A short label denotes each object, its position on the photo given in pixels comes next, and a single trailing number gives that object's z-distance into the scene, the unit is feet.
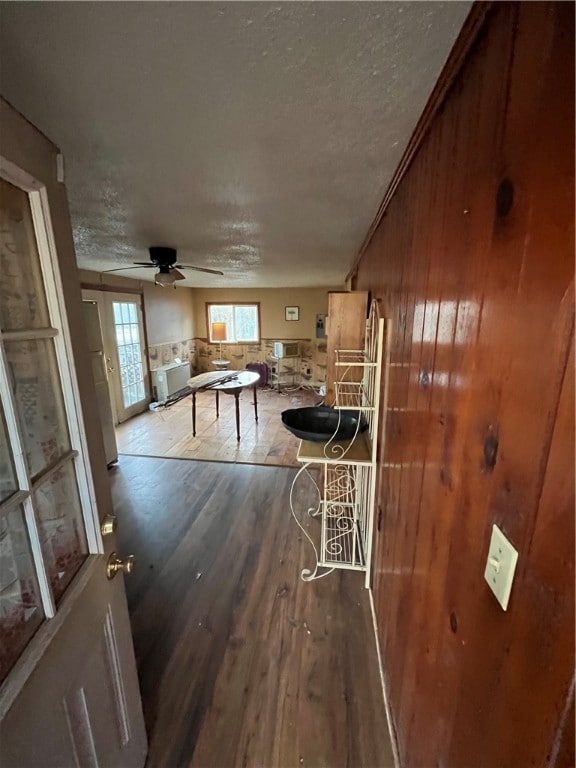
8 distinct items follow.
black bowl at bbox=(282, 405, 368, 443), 6.51
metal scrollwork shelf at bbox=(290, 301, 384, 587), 5.59
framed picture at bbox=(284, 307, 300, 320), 22.82
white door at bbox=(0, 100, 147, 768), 2.02
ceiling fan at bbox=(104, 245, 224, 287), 8.48
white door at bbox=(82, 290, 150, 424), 14.61
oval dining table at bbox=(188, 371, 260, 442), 13.08
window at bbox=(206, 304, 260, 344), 23.72
